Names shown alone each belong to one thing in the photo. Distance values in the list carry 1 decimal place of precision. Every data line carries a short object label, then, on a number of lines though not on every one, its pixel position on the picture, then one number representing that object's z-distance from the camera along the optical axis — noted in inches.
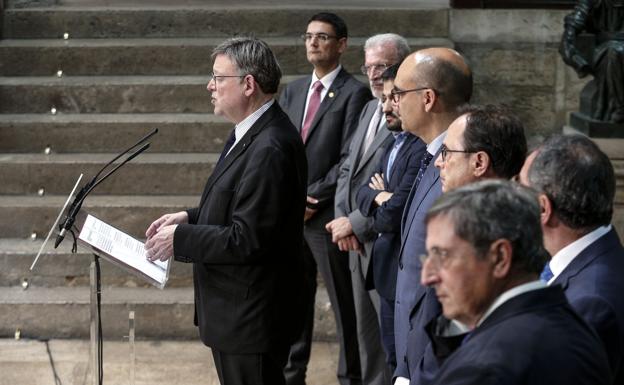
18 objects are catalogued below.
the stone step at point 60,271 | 434.9
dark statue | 427.9
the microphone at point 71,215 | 274.0
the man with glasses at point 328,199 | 363.7
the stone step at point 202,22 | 523.9
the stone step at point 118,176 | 462.9
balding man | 239.3
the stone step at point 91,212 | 446.4
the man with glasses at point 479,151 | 209.6
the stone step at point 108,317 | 416.9
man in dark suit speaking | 262.0
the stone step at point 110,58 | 510.2
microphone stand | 275.2
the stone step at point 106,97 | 495.9
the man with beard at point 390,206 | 297.7
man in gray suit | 332.4
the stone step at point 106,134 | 479.7
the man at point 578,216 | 183.0
